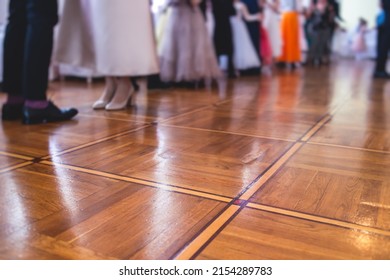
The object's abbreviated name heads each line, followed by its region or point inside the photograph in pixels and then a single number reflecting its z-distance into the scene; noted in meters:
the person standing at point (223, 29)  2.80
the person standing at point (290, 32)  4.07
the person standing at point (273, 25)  3.71
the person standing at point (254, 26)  3.20
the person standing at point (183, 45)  2.07
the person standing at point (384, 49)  2.73
